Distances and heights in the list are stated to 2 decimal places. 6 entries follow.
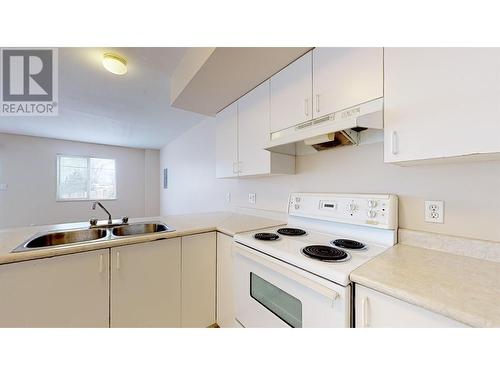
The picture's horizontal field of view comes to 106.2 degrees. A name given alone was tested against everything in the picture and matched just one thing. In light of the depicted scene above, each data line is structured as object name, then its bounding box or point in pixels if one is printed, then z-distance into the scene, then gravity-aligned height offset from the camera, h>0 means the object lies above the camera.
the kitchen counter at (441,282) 0.50 -0.32
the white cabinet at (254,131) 1.50 +0.48
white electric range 0.76 -0.34
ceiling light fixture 1.61 +1.09
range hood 0.88 +0.32
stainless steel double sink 1.18 -0.35
